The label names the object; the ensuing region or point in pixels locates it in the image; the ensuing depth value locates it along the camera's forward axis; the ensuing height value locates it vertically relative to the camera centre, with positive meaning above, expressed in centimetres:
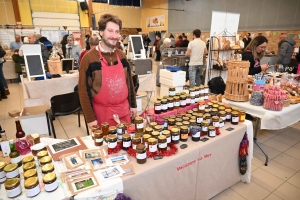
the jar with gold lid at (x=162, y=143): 128 -62
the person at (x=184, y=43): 914 +17
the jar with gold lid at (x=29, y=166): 106 -64
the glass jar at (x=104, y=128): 144 -59
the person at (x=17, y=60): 644 -45
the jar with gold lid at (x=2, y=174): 103 -66
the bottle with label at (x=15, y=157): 115 -64
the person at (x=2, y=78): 506 -84
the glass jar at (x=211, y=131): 157 -66
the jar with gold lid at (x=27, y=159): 113 -64
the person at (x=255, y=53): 275 -9
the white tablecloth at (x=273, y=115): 203 -72
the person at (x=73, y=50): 522 -9
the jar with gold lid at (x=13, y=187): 93 -66
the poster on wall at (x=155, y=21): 1431 +190
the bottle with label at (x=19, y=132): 141 -61
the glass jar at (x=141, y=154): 120 -65
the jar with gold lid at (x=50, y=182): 98 -67
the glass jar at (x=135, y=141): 127 -60
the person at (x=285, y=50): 528 -8
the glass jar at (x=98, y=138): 137 -63
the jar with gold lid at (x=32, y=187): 93 -66
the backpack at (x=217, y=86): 306 -60
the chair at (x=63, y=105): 279 -85
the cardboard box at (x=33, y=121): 269 -102
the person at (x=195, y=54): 493 -18
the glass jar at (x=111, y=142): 127 -61
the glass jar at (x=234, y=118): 178 -64
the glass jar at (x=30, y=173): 99 -64
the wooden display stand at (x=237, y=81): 217 -39
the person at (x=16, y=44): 690 +9
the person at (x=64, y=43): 666 +12
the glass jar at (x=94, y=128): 144 -59
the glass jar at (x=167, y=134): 133 -58
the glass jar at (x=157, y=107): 167 -50
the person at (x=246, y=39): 782 +31
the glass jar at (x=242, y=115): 183 -63
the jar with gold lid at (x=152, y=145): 124 -61
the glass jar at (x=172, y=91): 185 -41
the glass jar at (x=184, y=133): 145 -64
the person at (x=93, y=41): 355 +10
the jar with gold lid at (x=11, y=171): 100 -62
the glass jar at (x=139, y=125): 141 -55
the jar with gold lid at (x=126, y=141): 129 -61
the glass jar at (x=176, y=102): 176 -49
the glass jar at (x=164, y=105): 170 -50
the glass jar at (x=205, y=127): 156 -63
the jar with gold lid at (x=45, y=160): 111 -64
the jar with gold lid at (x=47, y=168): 103 -64
